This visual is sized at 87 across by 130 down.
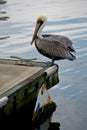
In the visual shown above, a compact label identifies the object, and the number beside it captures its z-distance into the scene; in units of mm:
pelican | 12992
